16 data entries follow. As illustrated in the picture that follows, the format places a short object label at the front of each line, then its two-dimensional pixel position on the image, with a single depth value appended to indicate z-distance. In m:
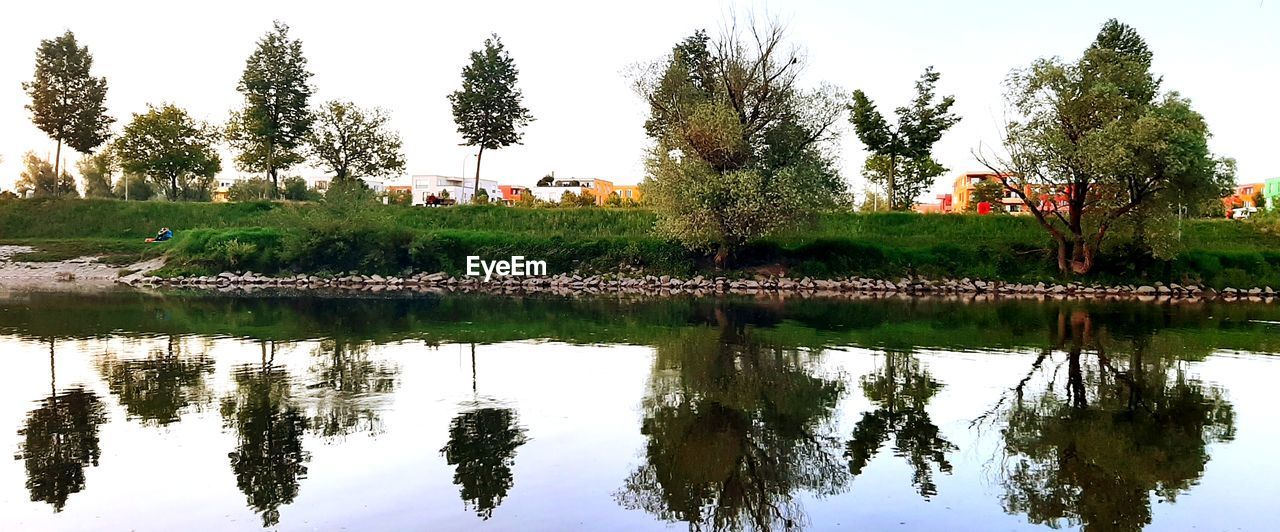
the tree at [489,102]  55.84
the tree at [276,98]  56.38
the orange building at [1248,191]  122.03
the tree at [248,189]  84.24
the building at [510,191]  156.00
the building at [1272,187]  134.66
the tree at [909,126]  50.70
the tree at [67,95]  56.22
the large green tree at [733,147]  36.69
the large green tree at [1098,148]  33.94
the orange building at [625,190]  183.25
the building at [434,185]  148.75
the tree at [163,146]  60.47
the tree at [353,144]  61.94
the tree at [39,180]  84.81
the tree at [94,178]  96.56
